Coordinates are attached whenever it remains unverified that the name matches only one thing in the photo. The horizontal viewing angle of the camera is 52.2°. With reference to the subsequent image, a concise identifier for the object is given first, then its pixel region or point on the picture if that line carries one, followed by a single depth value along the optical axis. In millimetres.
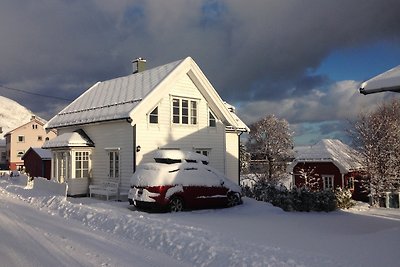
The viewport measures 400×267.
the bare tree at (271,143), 52781
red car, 15039
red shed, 38281
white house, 20188
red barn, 33844
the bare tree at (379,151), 28250
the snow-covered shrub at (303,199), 17359
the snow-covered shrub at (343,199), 19706
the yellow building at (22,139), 72812
